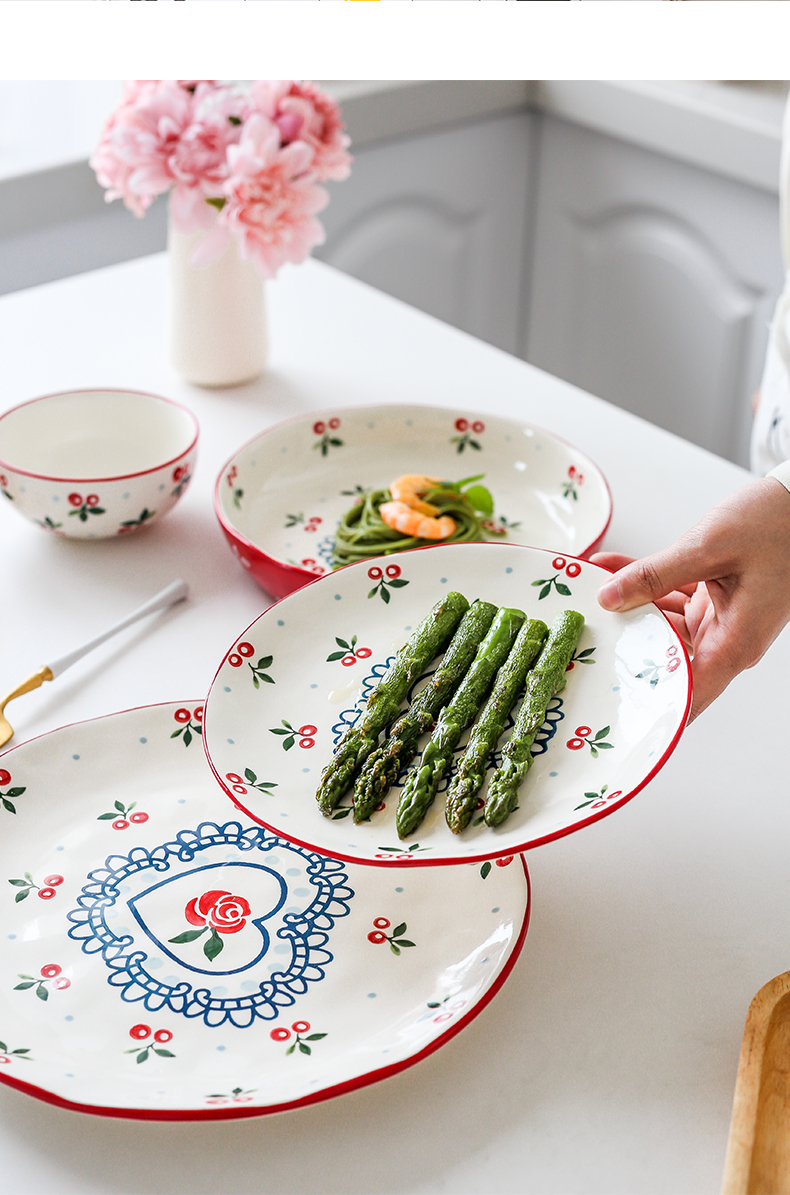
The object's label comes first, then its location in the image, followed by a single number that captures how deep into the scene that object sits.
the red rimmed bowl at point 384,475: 1.32
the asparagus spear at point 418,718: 0.88
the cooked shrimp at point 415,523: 1.26
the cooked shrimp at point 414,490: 1.30
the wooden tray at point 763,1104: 0.69
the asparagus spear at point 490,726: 0.85
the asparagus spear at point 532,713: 0.84
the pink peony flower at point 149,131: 1.40
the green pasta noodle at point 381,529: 1.28
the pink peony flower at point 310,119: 1.42
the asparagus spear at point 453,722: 0.86
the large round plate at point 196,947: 0.76
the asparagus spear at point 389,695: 0.88
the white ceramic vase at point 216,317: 1.56
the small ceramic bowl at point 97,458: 1.25
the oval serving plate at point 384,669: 0.83
